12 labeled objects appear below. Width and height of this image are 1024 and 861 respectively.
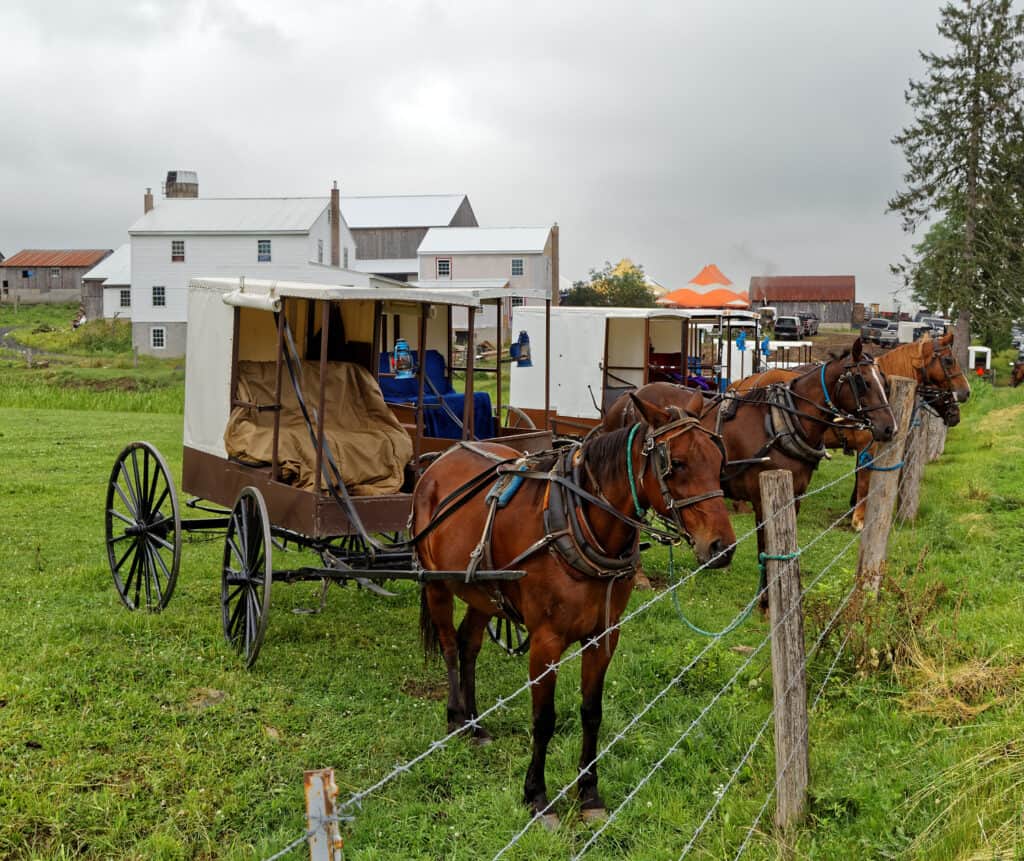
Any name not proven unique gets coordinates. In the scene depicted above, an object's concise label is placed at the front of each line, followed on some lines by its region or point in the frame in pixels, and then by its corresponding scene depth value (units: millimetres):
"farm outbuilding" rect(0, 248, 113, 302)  76500
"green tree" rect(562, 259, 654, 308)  55281
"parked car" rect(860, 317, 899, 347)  46031
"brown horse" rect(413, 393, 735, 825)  4645
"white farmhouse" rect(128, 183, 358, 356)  46406
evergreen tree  36844
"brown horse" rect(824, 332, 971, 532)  13047
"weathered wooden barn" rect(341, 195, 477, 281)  63844
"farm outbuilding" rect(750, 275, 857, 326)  72188
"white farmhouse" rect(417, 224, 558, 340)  54875
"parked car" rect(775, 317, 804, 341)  50250
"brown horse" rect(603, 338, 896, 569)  9320
